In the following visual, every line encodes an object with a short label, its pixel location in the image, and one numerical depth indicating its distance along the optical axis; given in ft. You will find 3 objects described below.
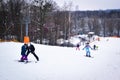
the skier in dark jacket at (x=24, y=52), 60.08
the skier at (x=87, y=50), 89.03
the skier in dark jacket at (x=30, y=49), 61.46
